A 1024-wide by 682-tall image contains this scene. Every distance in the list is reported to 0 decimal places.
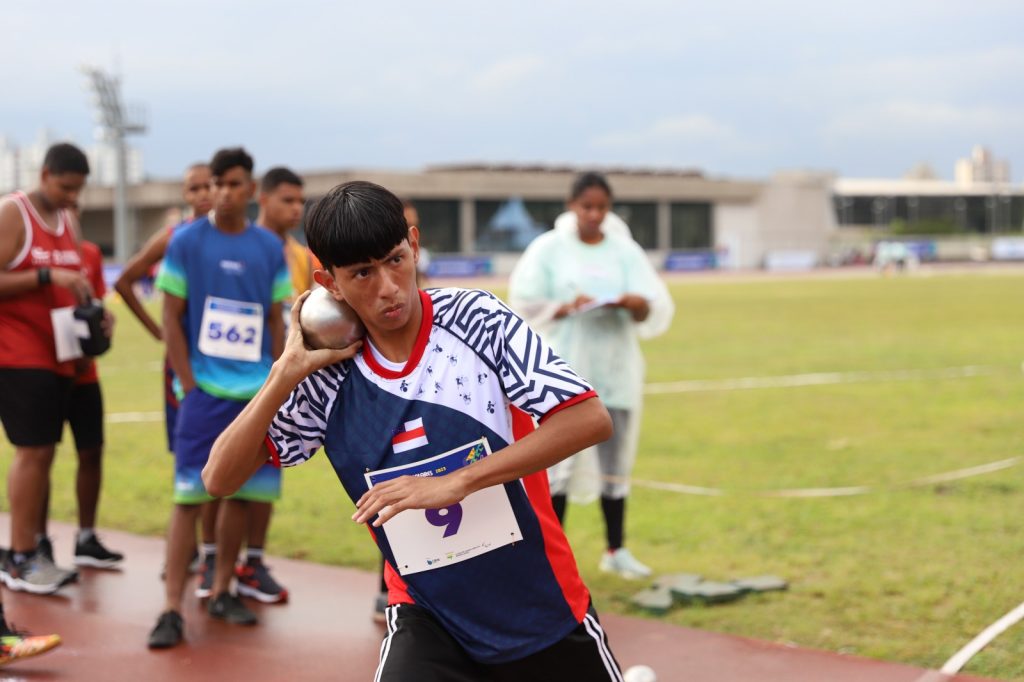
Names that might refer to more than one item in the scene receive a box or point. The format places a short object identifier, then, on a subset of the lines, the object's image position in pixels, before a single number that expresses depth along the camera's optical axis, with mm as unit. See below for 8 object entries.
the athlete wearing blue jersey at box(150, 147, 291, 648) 5277
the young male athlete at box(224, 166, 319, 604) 5891
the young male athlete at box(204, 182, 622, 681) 2617
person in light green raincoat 6242
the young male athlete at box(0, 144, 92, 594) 5836
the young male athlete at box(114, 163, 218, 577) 6062
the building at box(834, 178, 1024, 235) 118562
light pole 62406
